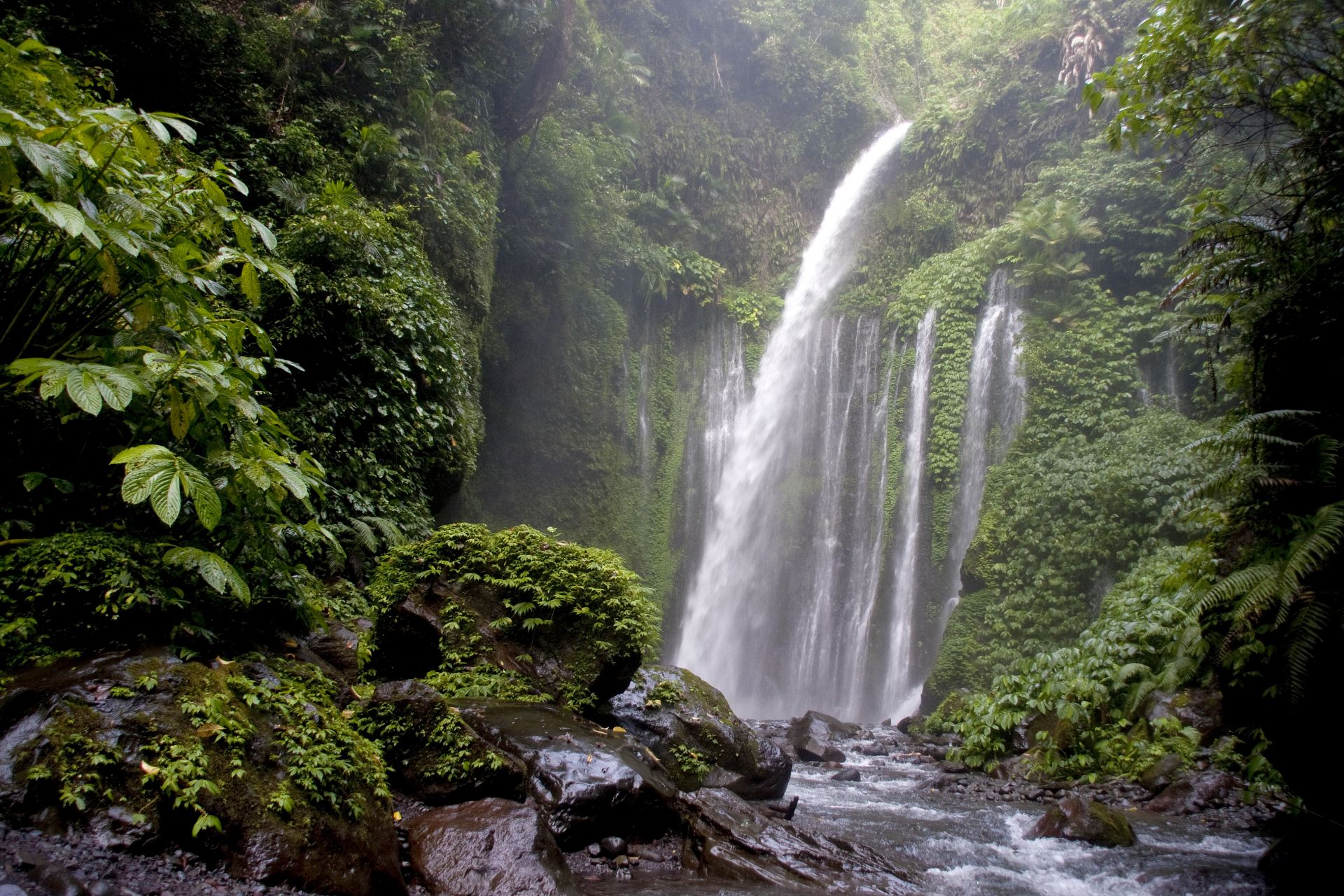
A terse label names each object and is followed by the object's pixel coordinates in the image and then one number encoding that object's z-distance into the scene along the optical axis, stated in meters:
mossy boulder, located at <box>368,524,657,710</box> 5.13
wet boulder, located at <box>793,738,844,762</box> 8.82
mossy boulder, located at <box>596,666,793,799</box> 5.37
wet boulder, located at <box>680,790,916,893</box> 3.85
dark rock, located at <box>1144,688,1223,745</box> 6.56
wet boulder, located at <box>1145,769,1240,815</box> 5.79
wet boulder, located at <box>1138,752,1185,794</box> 6.21
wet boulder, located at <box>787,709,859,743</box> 10.12
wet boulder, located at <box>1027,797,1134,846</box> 5.04
